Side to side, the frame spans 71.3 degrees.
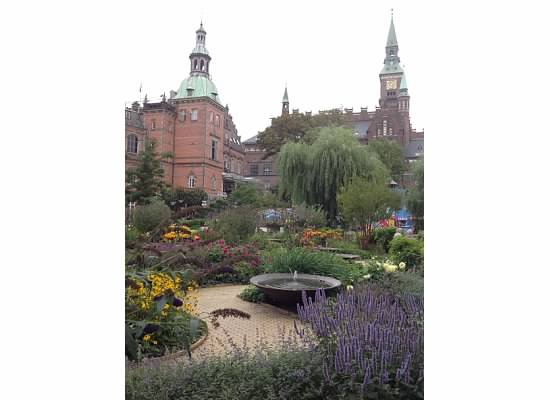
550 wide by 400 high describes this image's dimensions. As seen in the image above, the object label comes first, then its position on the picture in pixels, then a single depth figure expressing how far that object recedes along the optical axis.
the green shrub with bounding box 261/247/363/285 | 5.27
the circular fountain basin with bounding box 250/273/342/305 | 4.35
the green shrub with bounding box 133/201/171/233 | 9.88
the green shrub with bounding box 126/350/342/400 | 1.78
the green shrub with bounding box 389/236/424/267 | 6.52
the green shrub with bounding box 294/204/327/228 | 11.49
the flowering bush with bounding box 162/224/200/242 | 8.00
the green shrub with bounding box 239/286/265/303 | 4.85
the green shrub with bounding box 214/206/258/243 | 9.21
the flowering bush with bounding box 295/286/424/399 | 1.63
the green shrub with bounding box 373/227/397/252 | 9.84
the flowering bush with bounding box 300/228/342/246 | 8.65
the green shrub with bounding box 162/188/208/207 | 18.44
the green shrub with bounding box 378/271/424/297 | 3.96
